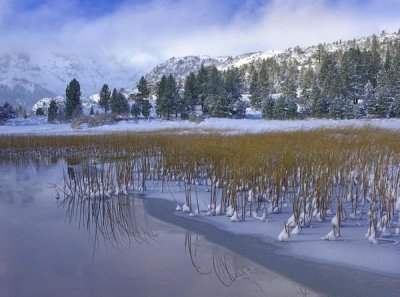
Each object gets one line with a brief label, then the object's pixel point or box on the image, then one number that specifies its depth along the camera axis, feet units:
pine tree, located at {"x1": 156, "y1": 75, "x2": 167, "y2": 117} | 169.27
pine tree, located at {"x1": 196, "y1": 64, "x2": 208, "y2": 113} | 183.32
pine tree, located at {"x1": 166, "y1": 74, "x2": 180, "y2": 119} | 169.89
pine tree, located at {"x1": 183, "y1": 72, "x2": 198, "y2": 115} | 175.52
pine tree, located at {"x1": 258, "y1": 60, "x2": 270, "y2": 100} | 212.23
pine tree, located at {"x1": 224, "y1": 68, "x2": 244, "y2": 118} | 159.74
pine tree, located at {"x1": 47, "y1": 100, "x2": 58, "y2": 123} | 174.46
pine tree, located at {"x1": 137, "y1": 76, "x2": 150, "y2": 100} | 183.57
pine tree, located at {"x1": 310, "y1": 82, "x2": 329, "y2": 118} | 140.87
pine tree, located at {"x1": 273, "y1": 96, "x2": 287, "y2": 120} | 150.00
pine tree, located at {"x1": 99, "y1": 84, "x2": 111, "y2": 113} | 198.22
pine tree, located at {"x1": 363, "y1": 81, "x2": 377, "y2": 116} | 134.82
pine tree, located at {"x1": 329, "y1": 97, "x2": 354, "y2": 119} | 134.31
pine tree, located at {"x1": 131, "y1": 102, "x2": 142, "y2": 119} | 173.17
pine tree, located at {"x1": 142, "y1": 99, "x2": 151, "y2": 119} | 173.47
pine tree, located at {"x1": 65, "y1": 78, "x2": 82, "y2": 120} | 180.98
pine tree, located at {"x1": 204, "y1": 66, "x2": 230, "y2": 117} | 155.74
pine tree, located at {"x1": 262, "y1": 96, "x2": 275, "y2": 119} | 156.28
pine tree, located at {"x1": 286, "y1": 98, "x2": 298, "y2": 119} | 151.33
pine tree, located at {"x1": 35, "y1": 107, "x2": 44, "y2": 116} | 220.51
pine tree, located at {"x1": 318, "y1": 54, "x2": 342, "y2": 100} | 160.66
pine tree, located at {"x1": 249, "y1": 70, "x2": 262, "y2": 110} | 196.24
